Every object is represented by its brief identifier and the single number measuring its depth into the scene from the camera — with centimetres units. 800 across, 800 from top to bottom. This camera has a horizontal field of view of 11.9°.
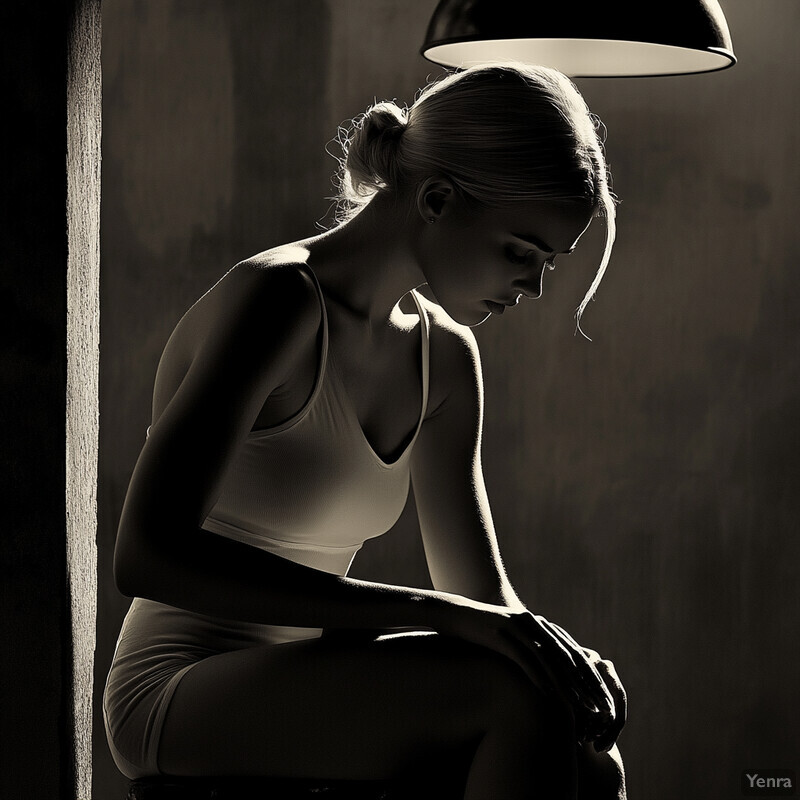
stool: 296
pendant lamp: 324
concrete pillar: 302
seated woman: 294
